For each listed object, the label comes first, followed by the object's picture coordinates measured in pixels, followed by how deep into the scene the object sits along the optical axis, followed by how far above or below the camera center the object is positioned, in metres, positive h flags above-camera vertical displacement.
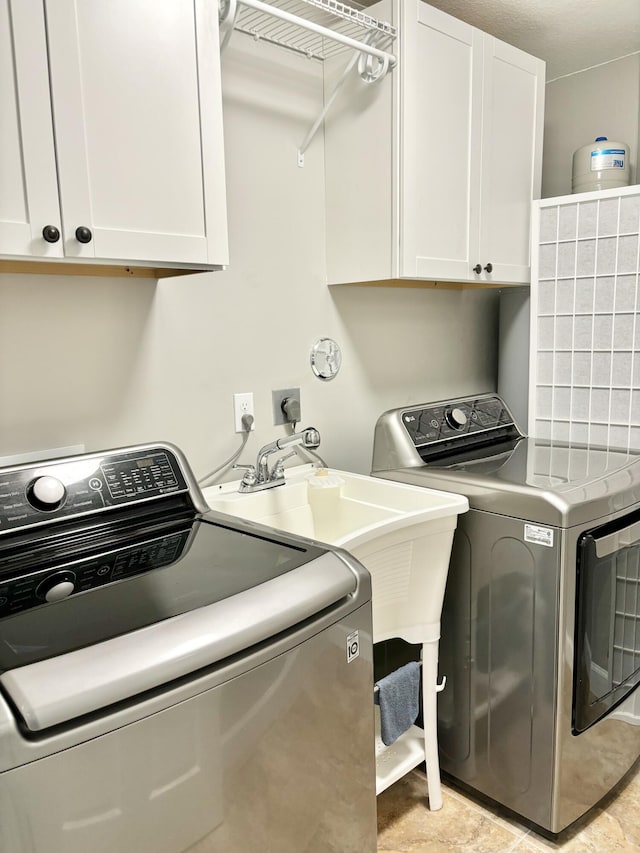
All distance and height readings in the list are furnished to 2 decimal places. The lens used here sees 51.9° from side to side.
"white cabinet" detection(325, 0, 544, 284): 1.94 +0.52
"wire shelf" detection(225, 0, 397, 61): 1.76 +0.86
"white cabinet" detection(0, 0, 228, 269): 1.16 +0.38
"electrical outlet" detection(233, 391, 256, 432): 1.97 -0.23
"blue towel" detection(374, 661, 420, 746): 1.73 -1.00
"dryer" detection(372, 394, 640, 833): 1.69 -0.84
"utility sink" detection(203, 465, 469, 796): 1.63 -0.56
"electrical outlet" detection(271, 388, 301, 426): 2.08 -0.23
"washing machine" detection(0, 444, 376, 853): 0.83 -0.49
